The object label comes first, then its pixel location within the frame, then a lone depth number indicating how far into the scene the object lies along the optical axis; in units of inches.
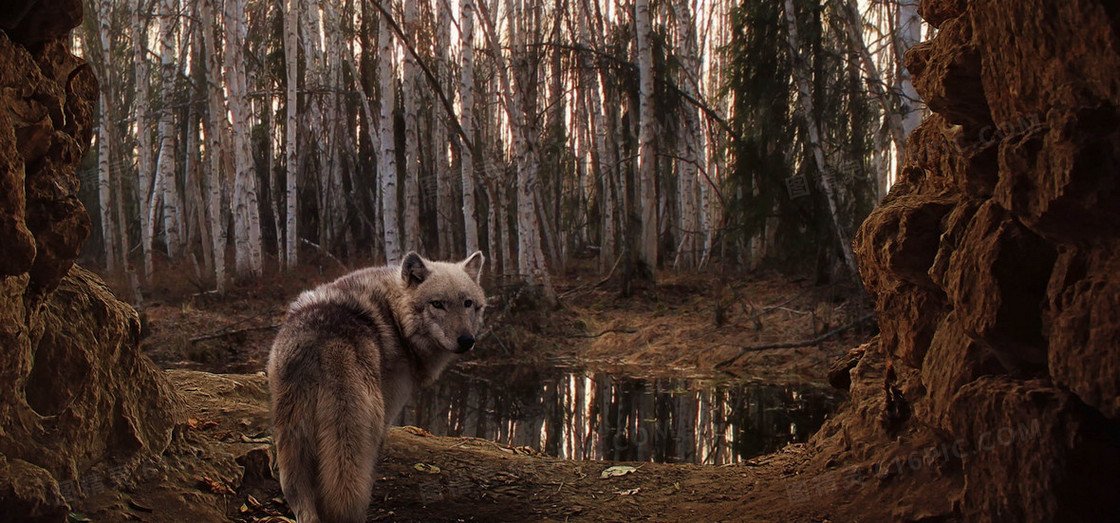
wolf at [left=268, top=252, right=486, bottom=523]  151.1
